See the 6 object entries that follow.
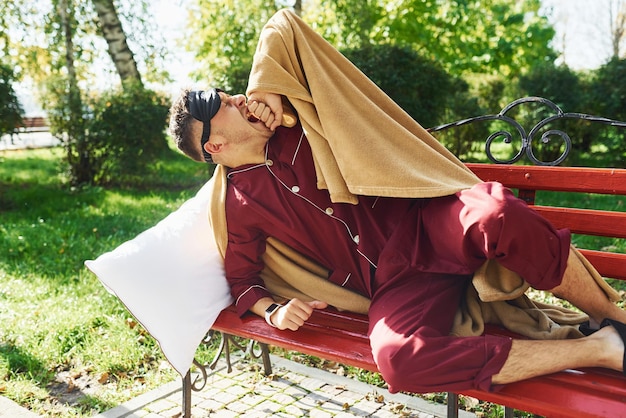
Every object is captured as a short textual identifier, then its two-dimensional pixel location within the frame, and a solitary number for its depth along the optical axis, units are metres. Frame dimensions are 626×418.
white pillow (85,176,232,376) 2.60
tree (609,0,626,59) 24.77
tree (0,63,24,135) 8.11
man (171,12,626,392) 1.90
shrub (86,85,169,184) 8.87
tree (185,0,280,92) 12.52
